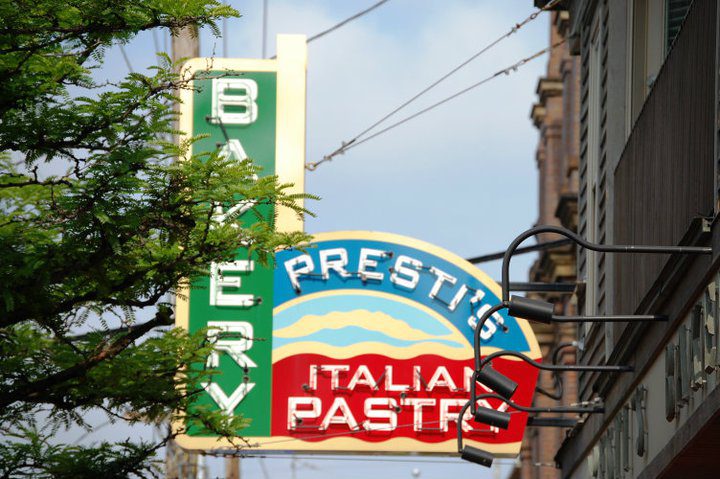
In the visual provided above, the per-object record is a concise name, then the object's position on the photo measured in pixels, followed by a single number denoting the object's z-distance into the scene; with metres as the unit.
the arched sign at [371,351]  18.58
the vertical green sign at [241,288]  18.69
